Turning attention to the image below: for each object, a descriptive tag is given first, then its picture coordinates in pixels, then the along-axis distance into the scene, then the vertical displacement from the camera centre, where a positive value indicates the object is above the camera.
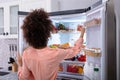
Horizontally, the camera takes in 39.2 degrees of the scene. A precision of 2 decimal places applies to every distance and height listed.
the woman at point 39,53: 1.31 -0.10
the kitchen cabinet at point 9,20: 2.80 +0.34
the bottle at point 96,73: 1.47 -0.29
